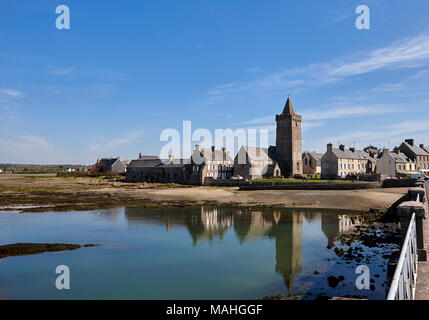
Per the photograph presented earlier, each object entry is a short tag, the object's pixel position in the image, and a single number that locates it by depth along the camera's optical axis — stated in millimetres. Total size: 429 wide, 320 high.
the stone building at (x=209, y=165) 69375
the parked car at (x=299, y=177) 64725
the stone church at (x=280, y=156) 69938
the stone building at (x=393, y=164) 68062
